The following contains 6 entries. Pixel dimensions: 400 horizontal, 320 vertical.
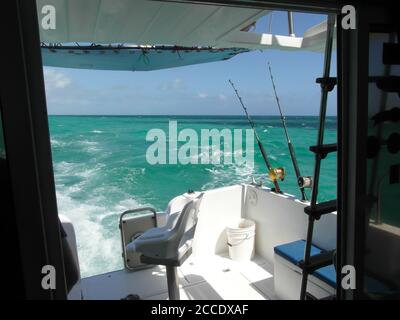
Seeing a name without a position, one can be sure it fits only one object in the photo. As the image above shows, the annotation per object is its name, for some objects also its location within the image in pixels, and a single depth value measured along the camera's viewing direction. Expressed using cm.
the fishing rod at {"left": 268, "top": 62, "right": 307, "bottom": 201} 237
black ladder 124
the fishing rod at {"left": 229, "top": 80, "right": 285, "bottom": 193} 266
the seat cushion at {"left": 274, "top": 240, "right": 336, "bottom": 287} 163
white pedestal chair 149
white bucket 270
